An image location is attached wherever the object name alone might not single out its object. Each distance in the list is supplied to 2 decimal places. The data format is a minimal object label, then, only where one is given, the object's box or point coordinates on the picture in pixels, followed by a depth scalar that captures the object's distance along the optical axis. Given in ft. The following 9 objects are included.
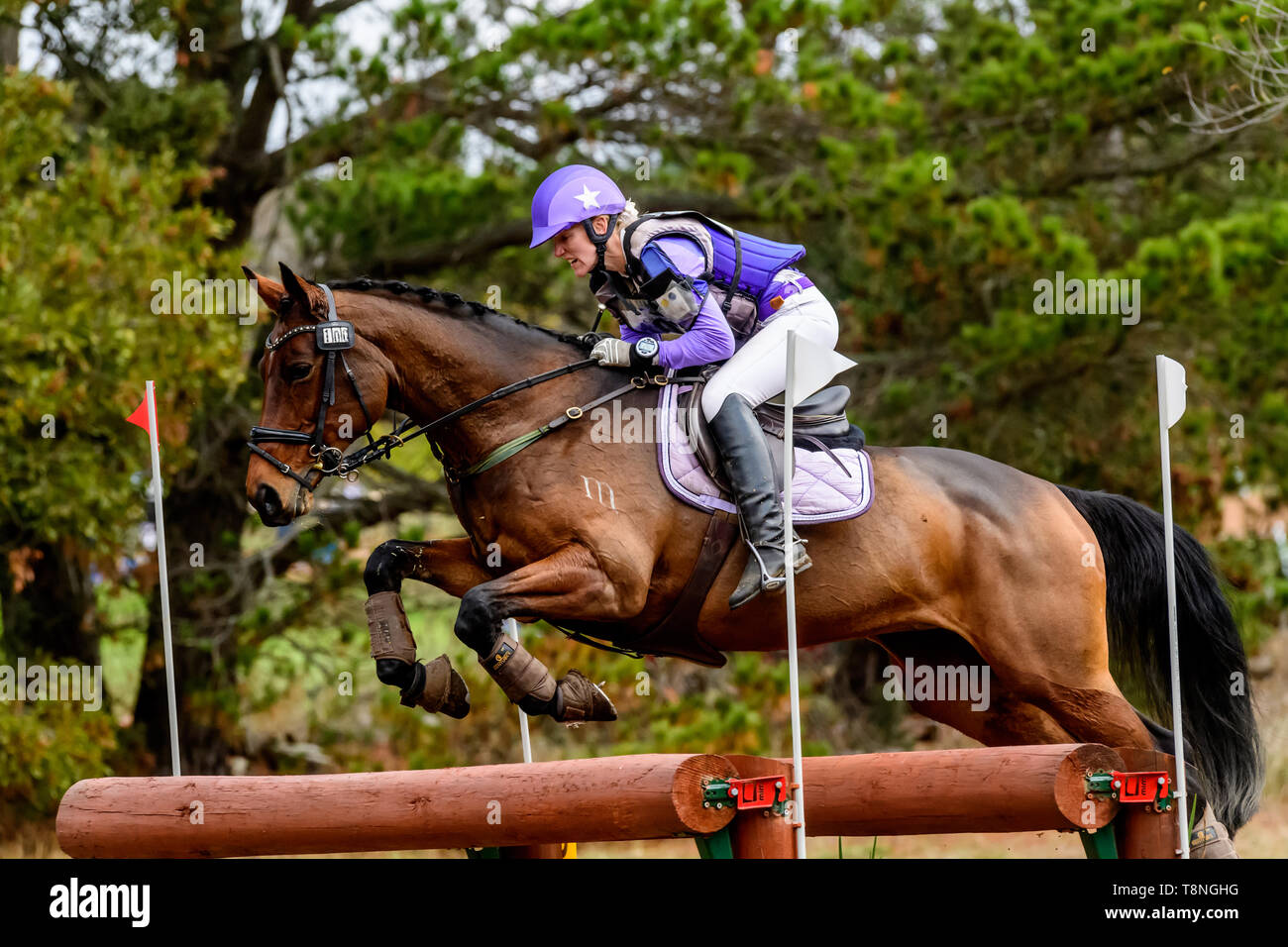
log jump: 25.49
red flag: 35.01
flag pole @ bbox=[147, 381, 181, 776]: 31.48
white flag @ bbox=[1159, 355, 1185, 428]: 31.40
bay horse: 29.84
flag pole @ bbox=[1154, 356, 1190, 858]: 28.04
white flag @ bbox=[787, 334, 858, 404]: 29.45
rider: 29.94
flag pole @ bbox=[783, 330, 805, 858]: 26.55
